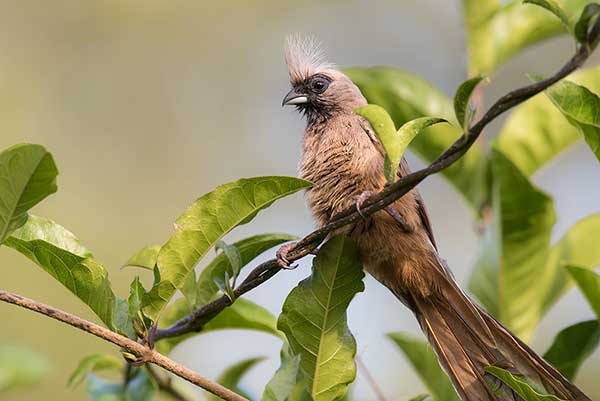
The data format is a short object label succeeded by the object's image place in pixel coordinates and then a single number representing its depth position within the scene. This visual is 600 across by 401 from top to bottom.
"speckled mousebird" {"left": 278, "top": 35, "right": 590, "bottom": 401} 6.12
